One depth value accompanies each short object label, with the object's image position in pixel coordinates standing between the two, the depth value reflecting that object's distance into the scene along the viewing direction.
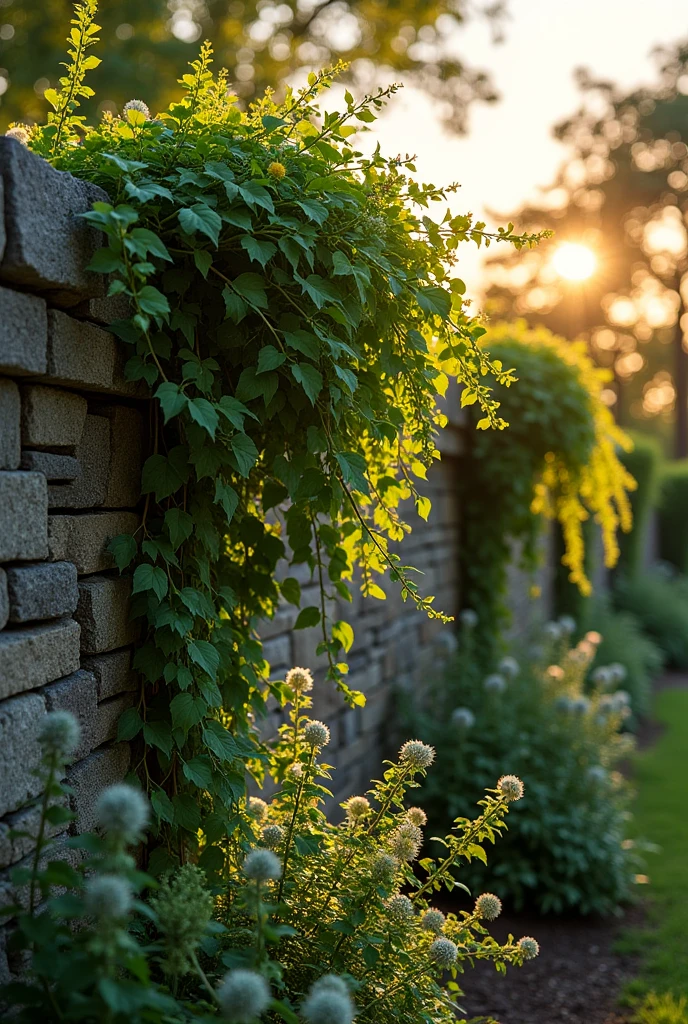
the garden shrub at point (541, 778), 4.00
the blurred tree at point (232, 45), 10.50
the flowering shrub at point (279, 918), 1.16
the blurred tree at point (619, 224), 26.20
